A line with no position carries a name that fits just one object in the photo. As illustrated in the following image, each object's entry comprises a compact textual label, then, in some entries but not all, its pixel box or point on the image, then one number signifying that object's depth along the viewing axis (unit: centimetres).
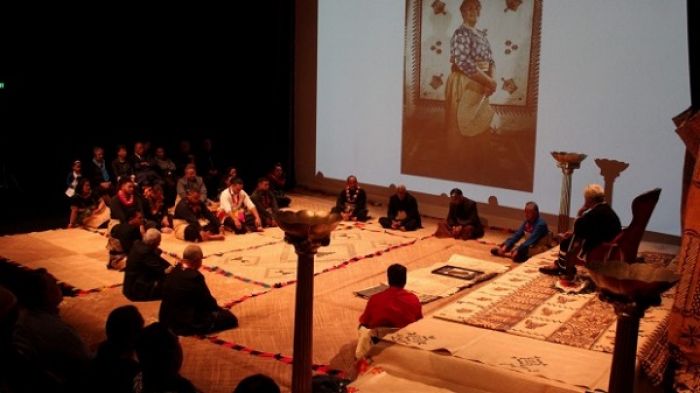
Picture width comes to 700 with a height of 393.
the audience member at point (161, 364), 283
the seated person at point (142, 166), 994
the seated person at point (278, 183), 1019
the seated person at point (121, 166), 988
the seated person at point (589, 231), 541
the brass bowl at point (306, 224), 315
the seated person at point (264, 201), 911
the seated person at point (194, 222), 826
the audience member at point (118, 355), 304
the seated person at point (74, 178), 905
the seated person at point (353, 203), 956
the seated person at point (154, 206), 833
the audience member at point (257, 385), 221
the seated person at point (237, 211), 873
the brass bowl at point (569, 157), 759
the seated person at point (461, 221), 865
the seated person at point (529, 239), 768
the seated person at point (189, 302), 530
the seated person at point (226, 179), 937
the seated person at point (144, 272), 603
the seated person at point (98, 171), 966
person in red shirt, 481
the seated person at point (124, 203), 775
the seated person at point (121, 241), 691
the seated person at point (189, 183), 923
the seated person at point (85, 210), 873
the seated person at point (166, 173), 1003
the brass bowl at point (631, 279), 270
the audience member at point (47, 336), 365
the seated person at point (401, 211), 909
